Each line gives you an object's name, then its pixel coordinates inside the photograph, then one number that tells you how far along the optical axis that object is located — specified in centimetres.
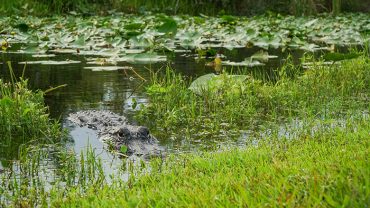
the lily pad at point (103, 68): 1481
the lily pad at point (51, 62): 1486
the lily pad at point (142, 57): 1452
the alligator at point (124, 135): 854
